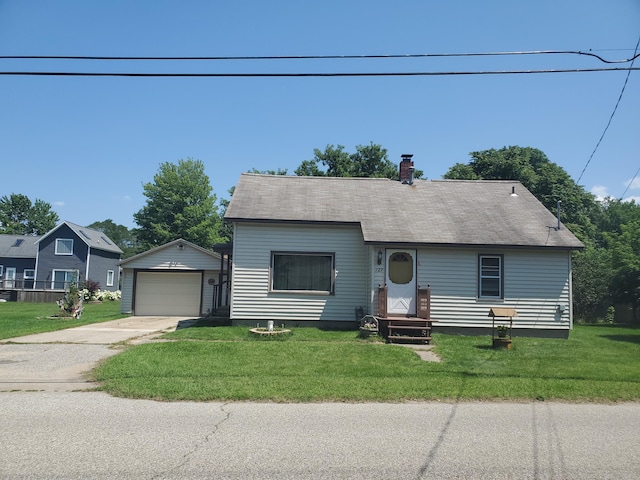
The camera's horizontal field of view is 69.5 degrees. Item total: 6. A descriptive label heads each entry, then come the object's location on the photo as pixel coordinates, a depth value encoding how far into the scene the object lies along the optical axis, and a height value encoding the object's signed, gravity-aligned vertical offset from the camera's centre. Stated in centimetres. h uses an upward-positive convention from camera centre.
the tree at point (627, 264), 2125 +121
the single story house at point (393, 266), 1445 +57
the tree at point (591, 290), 2258 -4
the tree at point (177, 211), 5402 +777
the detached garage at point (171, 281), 2219 -21
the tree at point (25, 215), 6825 +856
